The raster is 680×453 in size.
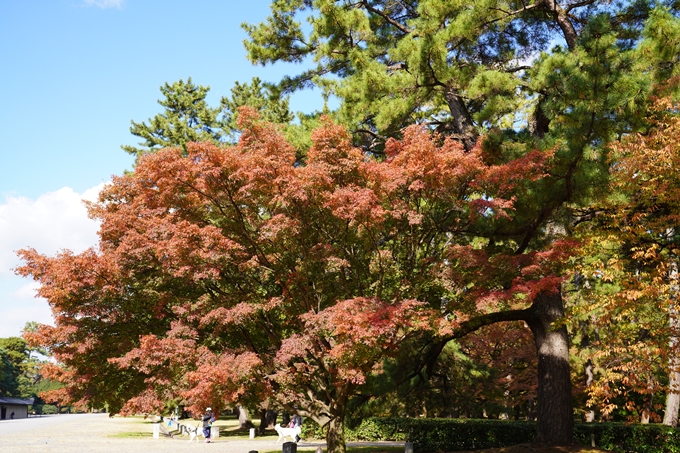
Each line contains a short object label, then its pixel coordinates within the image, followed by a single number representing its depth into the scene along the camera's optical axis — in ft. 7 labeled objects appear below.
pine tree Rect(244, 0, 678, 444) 32.35
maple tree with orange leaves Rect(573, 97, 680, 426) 29.45
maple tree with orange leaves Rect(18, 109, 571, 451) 32.99
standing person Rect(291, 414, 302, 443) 60.78
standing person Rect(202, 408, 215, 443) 68.59
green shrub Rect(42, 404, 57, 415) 281.07
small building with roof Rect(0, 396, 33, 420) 183.62
